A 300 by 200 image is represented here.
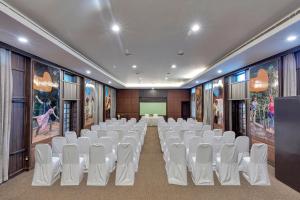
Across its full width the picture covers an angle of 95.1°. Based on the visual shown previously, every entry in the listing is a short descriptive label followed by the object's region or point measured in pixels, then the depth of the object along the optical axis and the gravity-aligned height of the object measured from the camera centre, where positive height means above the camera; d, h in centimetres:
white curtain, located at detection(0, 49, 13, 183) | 347 -16
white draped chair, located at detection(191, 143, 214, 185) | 340 -162
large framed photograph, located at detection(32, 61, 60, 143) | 453 +5
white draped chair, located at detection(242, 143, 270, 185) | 339 -157
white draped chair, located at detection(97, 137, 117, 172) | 386 -135
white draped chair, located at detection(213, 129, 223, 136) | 533 -115
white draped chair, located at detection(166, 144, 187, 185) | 343 -157
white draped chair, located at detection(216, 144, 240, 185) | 340 -158
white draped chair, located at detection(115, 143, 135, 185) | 343 -156
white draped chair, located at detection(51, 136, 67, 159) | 410 -128
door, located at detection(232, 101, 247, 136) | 655 -72
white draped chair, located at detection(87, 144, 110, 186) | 337 -159
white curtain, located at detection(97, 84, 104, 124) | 1029 +2
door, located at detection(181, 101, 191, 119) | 1533 -66
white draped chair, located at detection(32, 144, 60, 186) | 337 -158
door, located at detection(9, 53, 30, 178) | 387 -53
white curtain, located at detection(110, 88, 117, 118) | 1371 +1
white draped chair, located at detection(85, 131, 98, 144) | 469 -111
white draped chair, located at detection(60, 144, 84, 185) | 337 -157
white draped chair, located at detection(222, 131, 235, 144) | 462 -116
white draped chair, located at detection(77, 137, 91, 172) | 411 -132
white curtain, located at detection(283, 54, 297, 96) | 392 +81
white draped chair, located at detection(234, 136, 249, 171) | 416 -132
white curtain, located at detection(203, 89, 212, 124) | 943 -20
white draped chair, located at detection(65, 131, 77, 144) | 452 -114
